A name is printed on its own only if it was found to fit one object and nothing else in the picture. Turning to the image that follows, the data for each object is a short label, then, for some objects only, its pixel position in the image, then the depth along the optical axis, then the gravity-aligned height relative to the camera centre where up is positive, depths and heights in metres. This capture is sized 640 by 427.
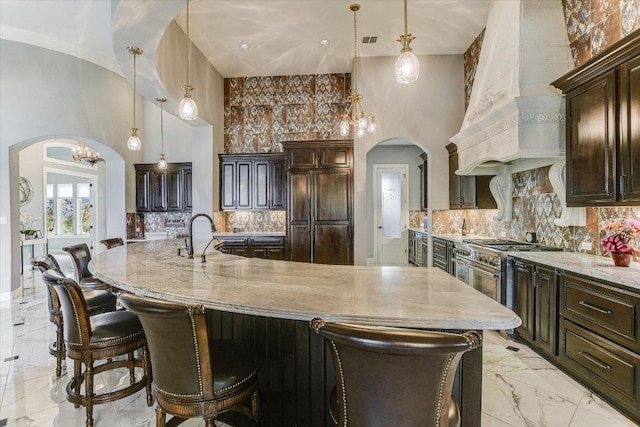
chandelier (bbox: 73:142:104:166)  7.28 +1.31
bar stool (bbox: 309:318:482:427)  0.96 -0.51
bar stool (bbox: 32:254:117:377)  2.74 -0.78
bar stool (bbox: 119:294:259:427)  1.38 -0.71
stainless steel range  3.59 -0.62
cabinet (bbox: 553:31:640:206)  2.45 +0.69
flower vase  2.62 -0.38
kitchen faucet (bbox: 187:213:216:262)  2.92 -0.32
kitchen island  1.43 -0.42
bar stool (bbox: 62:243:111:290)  3.40 -0.54
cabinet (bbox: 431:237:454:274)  5.10 -0.68
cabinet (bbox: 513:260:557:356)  3.00 -0.88
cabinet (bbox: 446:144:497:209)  5.03 +0.34
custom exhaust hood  3.38 +1.36
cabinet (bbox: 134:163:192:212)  7.14 +0.56
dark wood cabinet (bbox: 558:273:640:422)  2.23 -0.95
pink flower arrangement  2.58 -0.20
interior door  8.60 -0.05
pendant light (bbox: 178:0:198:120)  3.02 +0.97
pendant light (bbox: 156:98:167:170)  4.91 +1.65
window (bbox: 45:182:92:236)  11.33 +0.25
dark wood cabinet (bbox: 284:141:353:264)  6.06 +0.16
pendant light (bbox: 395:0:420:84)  2.35 +1.04
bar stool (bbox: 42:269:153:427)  2.00 -0.76
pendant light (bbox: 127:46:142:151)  4.09 +0.96
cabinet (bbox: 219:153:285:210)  6.57 +0.63
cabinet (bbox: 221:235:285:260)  6.21 -0.61
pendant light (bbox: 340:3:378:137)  3.87 +1.14
